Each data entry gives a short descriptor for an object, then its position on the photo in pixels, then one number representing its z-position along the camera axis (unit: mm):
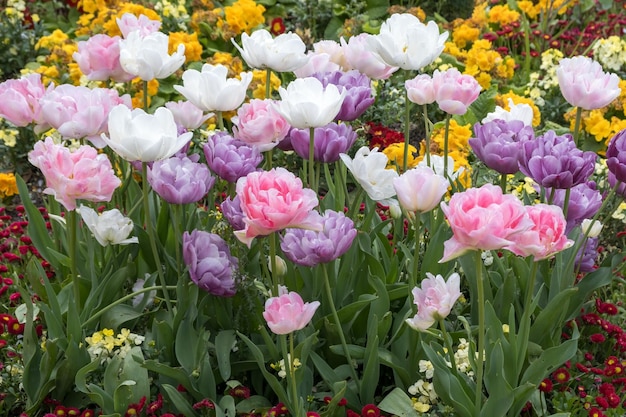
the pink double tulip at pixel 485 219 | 1419
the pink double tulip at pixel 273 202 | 1472
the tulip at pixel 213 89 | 1675
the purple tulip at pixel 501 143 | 1650
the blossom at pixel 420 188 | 1538
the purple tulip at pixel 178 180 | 1597
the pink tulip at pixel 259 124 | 1651
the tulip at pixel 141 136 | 1550
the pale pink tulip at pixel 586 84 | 1691
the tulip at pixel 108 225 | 1624
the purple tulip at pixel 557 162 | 1600
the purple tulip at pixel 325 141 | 1668
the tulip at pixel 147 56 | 1708
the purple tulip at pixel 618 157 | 1611
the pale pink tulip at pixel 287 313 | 1490
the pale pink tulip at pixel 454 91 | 1698
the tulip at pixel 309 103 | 1578
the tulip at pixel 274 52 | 1704
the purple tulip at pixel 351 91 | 1702
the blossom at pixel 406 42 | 1688
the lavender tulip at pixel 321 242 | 1565
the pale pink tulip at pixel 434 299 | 1511
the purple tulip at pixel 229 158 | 1639
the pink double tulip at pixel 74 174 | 1574
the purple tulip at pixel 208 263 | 1614
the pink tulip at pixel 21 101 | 1701
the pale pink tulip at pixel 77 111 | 1663
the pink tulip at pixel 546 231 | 1465
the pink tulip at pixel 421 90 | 1709
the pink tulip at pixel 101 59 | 1767
